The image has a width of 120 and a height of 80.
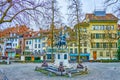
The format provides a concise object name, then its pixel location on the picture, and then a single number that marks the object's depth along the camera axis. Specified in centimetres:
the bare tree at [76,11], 1263
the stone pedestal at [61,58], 1096
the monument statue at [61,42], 1124
